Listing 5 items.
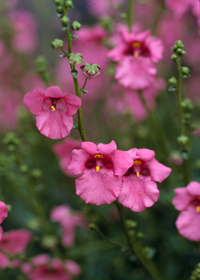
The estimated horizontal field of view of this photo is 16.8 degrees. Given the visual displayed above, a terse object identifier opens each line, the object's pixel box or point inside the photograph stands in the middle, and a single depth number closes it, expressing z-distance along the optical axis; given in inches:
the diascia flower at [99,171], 9.5
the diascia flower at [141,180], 9.6
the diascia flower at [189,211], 10.1
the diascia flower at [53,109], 9.5
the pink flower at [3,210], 9.5
